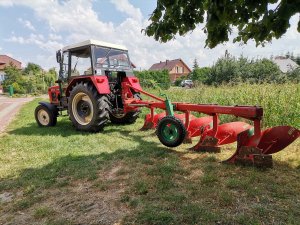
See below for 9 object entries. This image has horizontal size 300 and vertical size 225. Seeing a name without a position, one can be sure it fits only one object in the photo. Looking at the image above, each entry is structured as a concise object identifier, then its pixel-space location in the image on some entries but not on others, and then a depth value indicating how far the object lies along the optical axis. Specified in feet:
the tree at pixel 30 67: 141.76
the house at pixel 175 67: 155.09
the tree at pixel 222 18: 6.12
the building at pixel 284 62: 113.99
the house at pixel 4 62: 119.21
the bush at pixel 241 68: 58.25
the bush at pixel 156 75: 86.97
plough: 10.73
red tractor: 18.17
